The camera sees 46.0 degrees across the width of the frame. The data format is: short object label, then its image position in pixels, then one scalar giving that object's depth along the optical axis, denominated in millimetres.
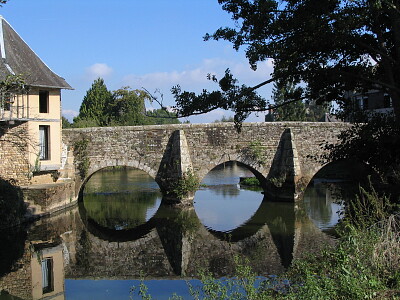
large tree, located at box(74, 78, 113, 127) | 40469
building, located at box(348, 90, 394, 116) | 25772
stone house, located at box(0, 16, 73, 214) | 16625
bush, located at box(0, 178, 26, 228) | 14281
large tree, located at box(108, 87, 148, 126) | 40219
